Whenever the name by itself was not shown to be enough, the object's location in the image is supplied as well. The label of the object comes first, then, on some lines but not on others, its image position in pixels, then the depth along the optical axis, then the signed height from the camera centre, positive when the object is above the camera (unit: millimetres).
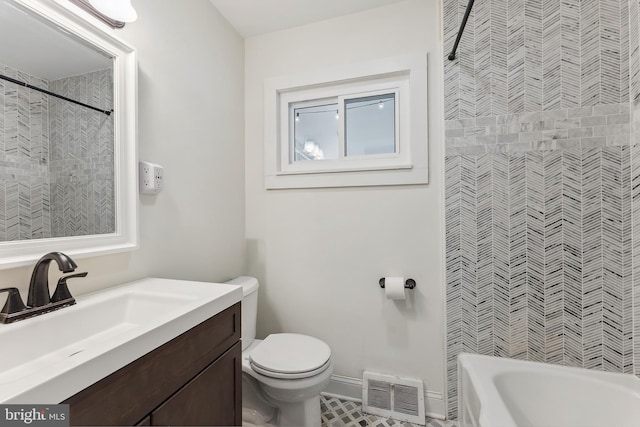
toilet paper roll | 1582 -437
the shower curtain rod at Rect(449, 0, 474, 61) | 1100 +872
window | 1651 +581
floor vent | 1551 -1086
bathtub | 1141 -810
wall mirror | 827 +292
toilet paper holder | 1631 -424
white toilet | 1277 -776
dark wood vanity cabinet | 584 -451
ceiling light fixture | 1007 +780
